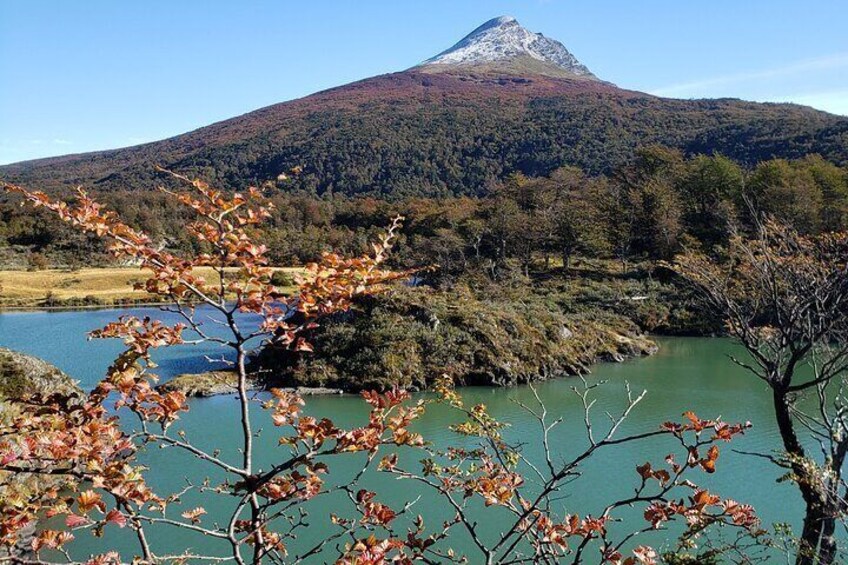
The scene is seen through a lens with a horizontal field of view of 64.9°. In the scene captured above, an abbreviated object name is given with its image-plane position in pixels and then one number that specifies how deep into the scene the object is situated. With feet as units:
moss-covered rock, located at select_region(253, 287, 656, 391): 56.44
